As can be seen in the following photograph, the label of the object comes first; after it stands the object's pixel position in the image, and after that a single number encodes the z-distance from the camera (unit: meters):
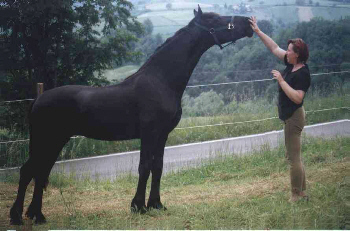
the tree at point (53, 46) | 15.25
